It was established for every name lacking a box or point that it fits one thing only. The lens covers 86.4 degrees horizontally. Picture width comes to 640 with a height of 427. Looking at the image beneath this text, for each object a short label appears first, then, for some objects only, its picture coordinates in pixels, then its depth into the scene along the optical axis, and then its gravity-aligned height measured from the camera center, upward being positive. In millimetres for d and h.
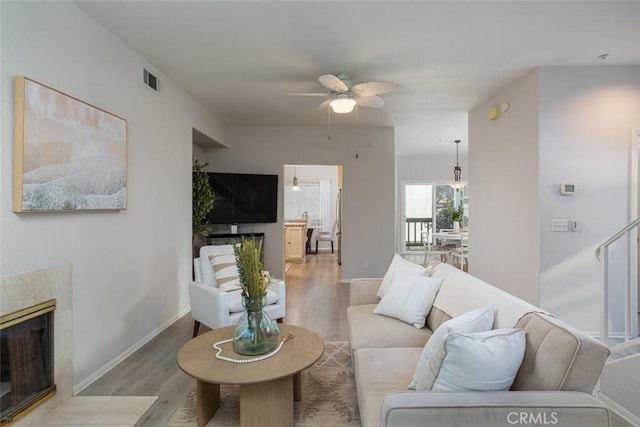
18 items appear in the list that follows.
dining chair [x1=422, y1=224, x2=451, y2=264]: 6742 -814
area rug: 2045 -1255
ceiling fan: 3176 +1182
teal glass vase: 1967 -711
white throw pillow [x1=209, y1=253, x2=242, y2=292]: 3371 -615
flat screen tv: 5629 +213
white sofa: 1161 -665
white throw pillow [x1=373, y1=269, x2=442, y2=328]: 2420 -641
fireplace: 1863 -880
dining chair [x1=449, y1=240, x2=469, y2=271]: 6177 -803
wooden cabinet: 8391 -776
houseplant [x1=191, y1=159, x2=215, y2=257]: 4738 +151
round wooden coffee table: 1730 -836
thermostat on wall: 3377 +212
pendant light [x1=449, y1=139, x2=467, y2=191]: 7469 +634
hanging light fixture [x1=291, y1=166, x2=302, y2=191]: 9406 +735
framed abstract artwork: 1906 +372
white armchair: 2963 -812
